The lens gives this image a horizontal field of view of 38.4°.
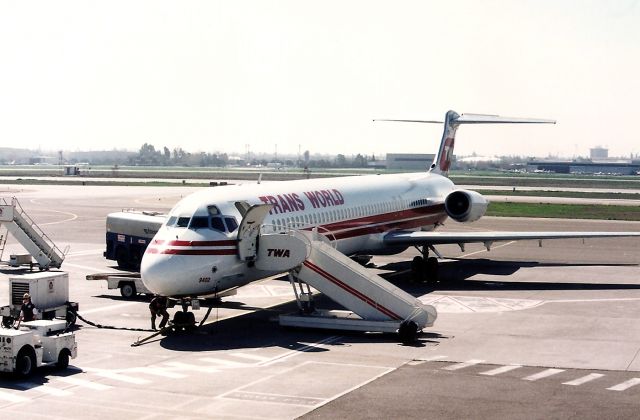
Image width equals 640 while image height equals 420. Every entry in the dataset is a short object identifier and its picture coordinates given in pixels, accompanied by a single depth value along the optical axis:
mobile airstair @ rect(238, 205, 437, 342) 27.48
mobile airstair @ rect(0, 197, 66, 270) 42.84
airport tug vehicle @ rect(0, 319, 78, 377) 21.38
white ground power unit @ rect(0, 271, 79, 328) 27.12
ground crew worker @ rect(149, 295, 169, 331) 27.62
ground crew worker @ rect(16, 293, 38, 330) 25.33
